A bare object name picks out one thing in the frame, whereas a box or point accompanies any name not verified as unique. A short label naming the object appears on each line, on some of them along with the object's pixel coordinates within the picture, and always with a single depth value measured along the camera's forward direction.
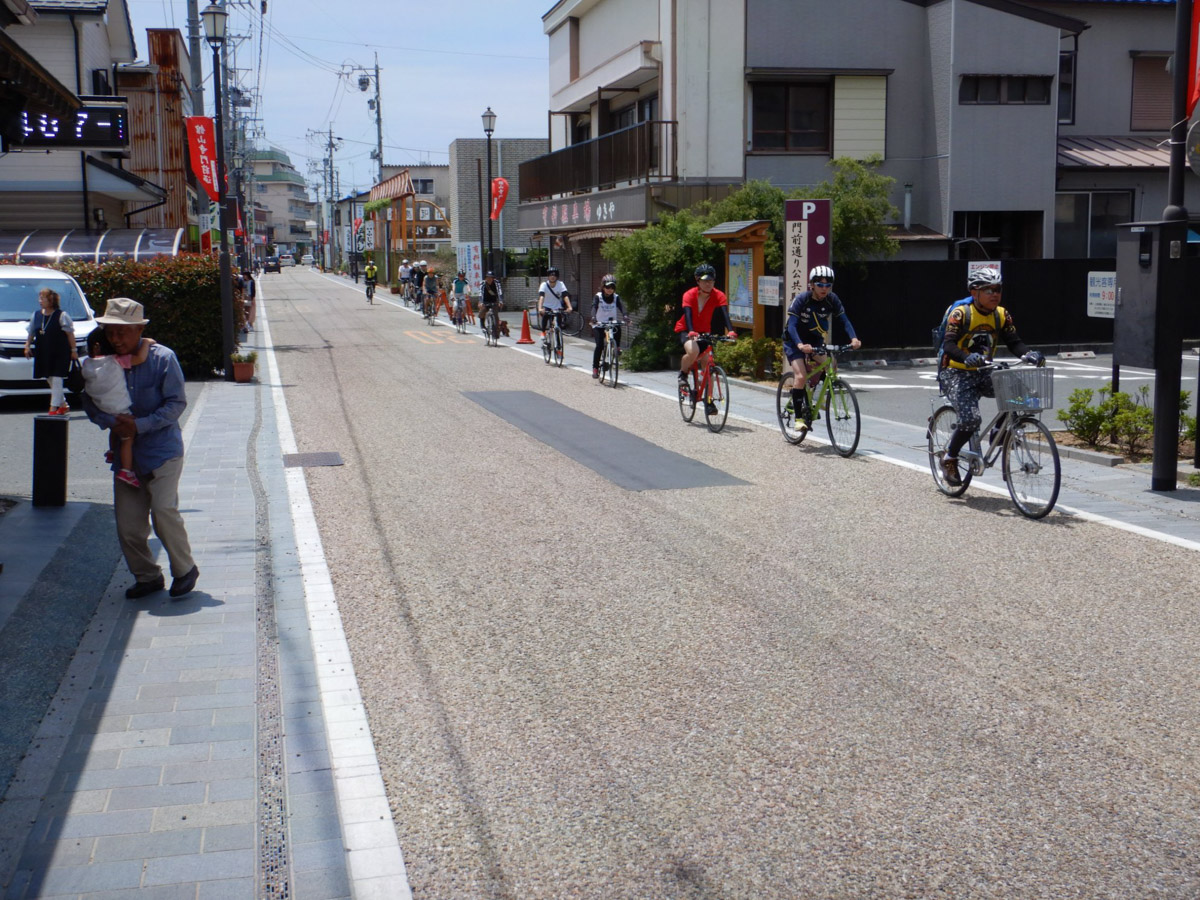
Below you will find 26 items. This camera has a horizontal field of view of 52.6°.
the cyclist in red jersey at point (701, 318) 14.57
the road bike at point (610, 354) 19.64
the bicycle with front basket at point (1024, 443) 8.85
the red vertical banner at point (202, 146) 27.69
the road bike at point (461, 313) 33.62
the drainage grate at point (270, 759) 3.87
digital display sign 10.74
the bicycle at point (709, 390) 14.21
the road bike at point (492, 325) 28.64
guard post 9.43
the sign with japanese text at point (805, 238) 18.33
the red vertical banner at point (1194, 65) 9.88
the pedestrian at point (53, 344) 12.63
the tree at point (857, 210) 22.02
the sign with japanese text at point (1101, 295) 13.80
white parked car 16.41
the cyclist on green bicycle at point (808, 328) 12.41
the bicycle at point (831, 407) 12.27
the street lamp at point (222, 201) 20.16
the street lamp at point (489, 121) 36.50
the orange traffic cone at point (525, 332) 29.41
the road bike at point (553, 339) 23.47
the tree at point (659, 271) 21.89
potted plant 20.00
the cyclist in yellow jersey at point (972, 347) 9.46
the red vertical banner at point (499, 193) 40.62
